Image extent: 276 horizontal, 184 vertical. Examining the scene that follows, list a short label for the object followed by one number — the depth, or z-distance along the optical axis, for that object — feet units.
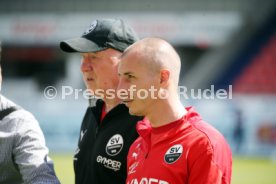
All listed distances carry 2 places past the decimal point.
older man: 23.98
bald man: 19.67
